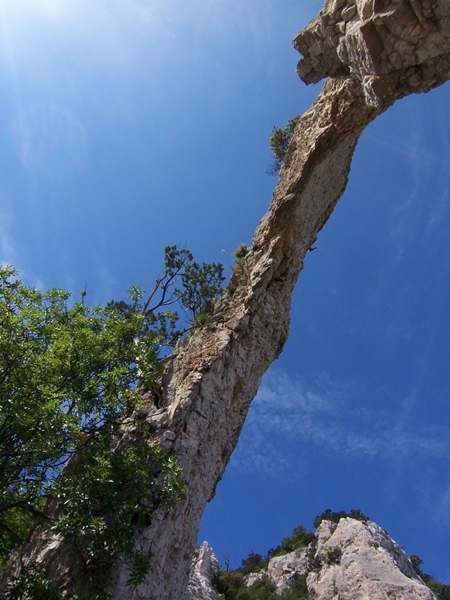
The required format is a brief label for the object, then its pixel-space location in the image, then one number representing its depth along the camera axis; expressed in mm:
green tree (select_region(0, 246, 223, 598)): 8570
